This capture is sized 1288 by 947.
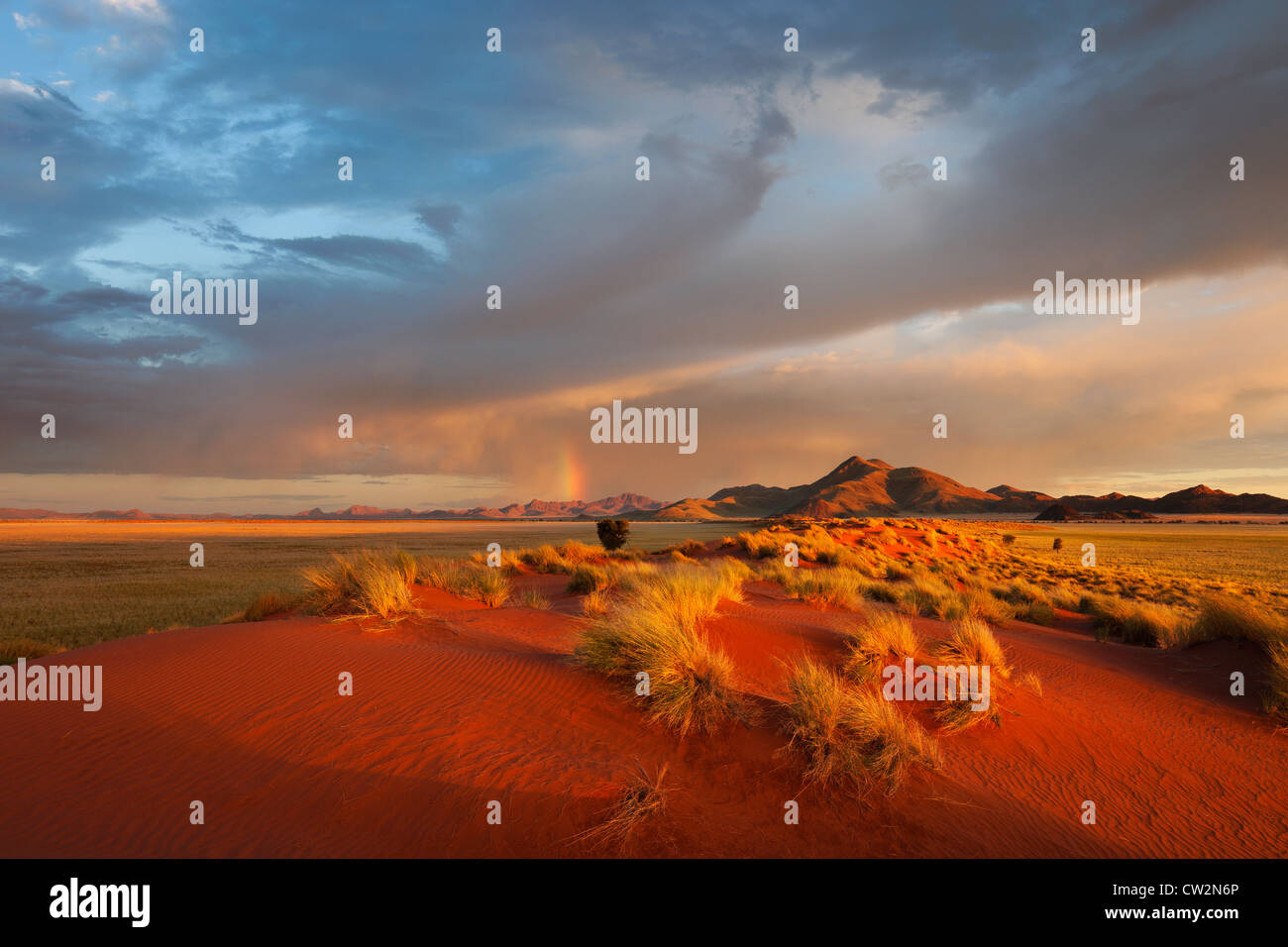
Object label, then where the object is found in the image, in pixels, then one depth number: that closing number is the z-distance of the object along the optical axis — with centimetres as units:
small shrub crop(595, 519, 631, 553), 3891
